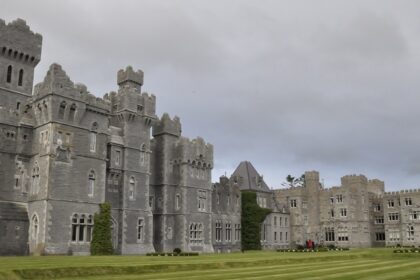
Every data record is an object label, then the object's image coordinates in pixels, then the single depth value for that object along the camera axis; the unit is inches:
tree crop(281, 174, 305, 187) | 5449.3
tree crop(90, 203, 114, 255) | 1816.2
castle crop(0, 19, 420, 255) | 1737.2
